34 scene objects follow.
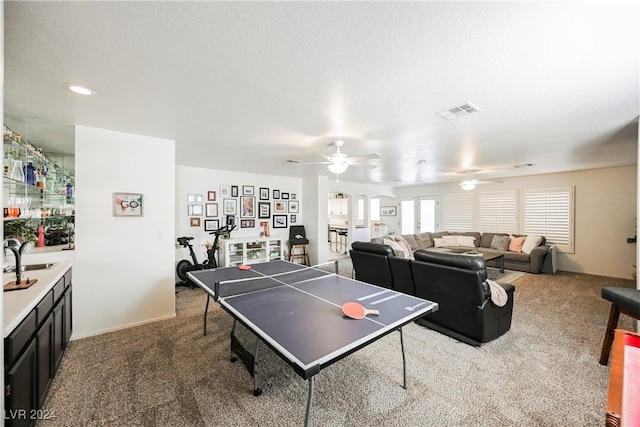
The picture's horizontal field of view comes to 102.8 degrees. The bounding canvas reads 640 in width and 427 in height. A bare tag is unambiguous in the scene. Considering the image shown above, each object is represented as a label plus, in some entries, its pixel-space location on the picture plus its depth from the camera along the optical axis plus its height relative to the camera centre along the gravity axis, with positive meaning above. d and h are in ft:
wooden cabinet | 4.43 -3.15
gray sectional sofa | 19.15 -3.13
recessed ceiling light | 6.51 +3.18
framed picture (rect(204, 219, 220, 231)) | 19.20 -1.04
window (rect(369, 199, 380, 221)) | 34.65 +0.16
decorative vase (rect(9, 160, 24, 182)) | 8.03 +1.25
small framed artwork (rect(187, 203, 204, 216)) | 18.42 +0.04
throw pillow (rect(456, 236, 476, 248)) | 23.13 -2.69
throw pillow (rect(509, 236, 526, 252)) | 20.95 -2.64
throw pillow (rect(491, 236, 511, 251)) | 21.53 -2.65
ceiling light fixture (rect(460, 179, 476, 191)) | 18.94 +2.06
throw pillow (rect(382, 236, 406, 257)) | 13.92 -2.14
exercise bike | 16.08 -3.50
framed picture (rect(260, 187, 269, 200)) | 21.92 +1.53
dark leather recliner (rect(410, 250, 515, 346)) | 8.83 -3.19
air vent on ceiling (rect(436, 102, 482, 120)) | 7.84 +3.23
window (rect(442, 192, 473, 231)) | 25.68 -0.04
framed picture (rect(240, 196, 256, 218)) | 20.99 +0.31
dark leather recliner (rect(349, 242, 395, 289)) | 12.45 -2.66
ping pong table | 4.53 -2.40
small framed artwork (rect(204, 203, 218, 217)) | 19.21 +0.11
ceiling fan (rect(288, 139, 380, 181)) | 10.59 +2.23
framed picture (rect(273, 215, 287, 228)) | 22.77 -0.92
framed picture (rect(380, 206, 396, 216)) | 32.19 +0.10
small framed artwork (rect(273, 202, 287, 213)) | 22.74 +0.34
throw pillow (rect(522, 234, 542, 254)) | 19.95 -2.47
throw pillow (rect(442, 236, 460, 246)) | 23.82 -2.69
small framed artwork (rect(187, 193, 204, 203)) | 18.39 +0.91
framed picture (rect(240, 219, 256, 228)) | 21.02 -1.03
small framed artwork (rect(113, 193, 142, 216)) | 10.16 +0.25
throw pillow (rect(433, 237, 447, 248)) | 23.85 -2.91
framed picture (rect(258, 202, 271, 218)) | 21.90 +0.11
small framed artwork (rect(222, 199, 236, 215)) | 20.07 +0.36
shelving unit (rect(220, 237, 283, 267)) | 18.99 -3.14
